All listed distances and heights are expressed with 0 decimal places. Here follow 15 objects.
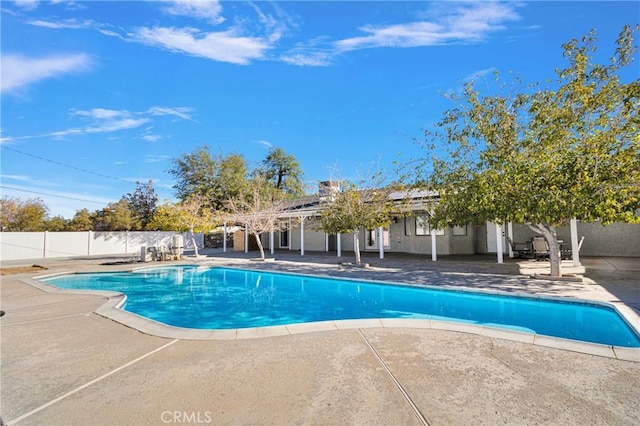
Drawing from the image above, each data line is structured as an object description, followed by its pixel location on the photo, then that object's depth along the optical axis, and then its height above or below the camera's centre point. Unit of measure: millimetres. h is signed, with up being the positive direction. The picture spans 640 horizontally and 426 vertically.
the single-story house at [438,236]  16547 -427
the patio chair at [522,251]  15891 -1088
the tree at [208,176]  34344 +6139
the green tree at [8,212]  28688 +2102
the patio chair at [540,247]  14523 -833
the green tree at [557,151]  8586 +2234
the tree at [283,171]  43000 +8136
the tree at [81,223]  32312 +1175
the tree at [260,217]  19297 +987
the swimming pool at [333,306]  6891 -2081
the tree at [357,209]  14594 +1004
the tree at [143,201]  35375 +3620
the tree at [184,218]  21141 +1022
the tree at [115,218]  32344 +1708
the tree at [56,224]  31859 +1108
